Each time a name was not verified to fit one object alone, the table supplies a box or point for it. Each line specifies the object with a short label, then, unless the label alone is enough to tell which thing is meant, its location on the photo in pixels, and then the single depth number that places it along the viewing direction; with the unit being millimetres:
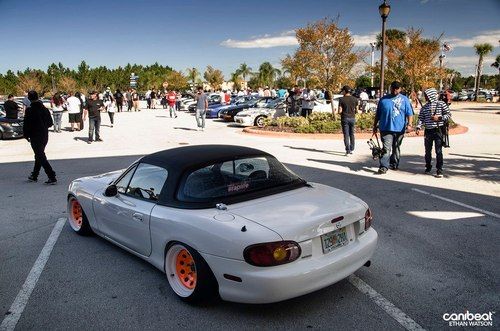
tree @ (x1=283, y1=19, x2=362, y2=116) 20500
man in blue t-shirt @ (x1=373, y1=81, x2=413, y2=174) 8797
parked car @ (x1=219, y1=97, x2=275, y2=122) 24391
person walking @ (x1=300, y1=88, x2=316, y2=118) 20000
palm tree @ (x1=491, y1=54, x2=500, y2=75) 56688
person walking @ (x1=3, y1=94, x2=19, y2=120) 17250
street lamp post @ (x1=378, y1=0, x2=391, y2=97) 15625
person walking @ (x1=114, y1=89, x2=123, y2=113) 34038
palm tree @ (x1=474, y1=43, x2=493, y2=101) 57188
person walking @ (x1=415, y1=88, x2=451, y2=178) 8578
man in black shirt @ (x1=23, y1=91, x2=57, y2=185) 8414
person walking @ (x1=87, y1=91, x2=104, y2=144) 15079
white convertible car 3146
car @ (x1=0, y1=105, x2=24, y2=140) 16875
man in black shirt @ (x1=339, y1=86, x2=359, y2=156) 11047
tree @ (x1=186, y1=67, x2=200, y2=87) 82000
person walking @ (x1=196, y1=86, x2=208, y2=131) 18516
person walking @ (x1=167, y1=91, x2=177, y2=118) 27547
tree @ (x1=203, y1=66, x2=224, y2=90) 77875
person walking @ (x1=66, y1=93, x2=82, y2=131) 18859
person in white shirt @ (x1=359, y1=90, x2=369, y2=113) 25703
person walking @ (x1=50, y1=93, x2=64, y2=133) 18562
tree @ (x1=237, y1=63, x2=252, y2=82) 87812
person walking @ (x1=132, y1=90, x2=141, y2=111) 37241
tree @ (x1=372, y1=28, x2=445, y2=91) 28828
